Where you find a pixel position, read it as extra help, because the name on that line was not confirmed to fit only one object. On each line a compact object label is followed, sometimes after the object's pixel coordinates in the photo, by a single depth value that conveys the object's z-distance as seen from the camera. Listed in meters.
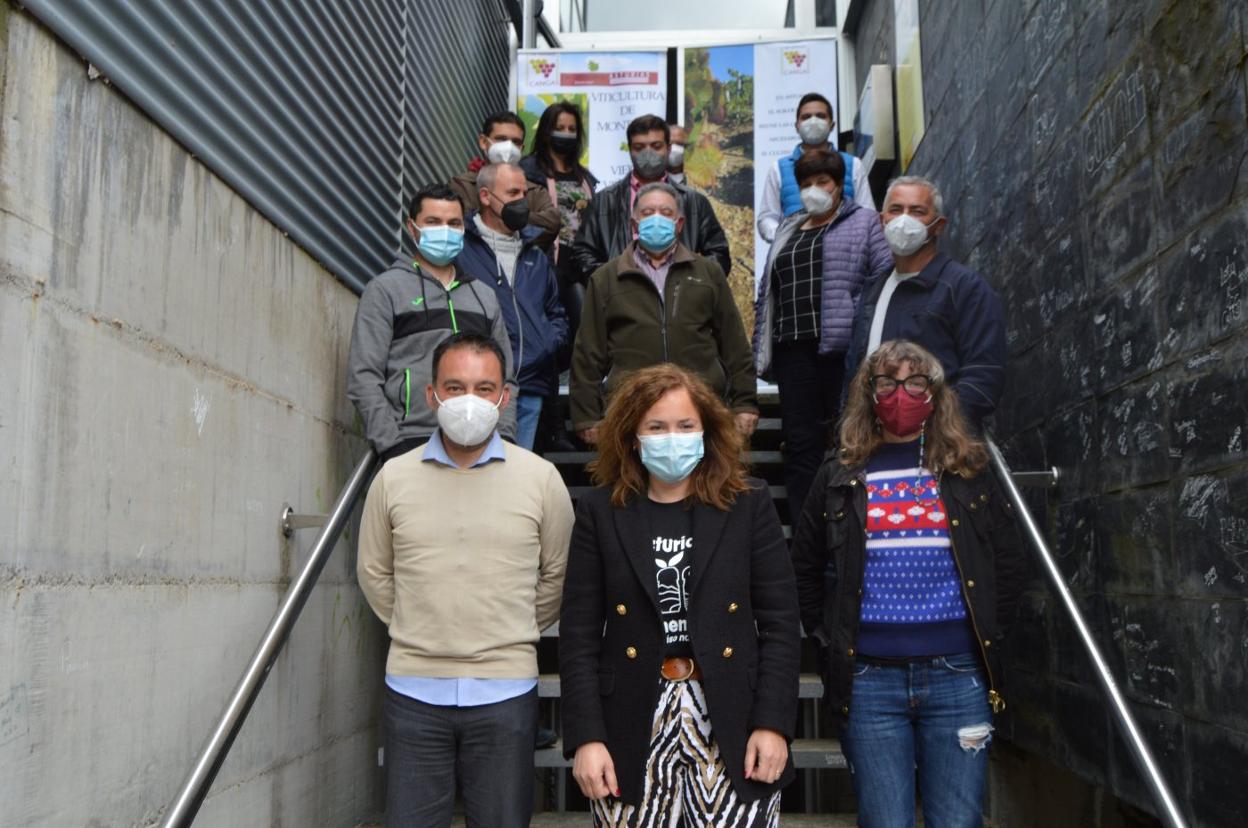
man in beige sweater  2.69
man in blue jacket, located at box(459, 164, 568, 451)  4.43
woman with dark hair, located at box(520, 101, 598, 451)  5.39
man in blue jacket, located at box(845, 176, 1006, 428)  3.44
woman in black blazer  2.36
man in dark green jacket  4.22
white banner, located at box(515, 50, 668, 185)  8.91
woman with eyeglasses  2.61
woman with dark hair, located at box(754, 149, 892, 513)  4.34
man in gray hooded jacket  3.61
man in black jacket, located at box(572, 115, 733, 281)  5.10
